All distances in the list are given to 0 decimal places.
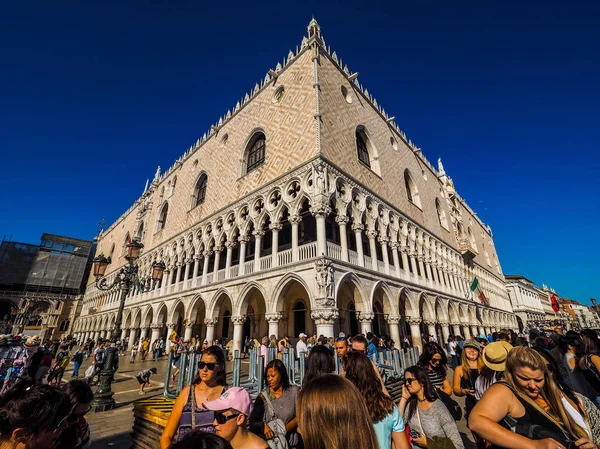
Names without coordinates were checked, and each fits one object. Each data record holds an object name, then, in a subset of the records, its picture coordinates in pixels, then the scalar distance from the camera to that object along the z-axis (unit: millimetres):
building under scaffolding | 35625
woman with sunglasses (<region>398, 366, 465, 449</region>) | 2119
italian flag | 24750
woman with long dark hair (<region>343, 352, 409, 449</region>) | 1816
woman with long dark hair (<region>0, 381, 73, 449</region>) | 1418
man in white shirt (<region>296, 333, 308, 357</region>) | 7780
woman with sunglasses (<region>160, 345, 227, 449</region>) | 1936
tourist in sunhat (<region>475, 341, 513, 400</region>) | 2398
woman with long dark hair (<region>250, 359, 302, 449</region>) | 2064
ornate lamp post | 5746
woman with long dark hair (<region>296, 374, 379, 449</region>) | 1111
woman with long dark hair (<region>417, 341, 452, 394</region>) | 3377
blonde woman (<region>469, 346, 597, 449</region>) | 1464
